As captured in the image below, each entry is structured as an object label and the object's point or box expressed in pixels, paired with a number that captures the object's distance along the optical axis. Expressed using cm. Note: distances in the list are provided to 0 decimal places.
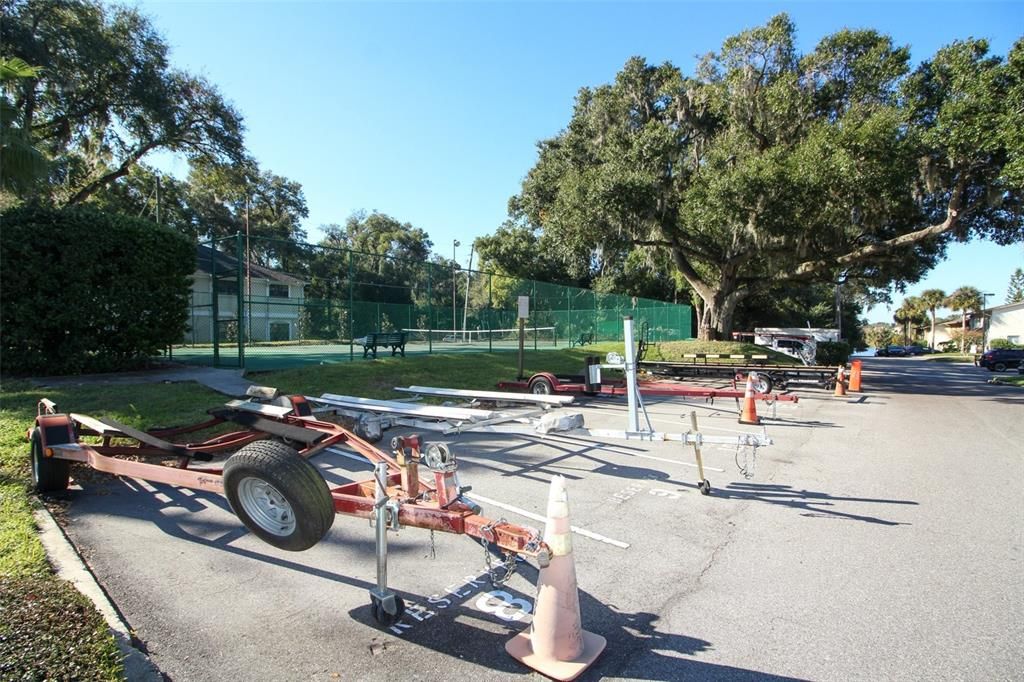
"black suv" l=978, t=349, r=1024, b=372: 3391
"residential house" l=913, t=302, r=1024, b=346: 5716
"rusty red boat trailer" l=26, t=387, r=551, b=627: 334
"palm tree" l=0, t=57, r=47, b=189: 1048
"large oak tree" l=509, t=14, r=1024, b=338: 1681
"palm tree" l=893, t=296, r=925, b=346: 9400
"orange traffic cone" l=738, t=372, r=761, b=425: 918
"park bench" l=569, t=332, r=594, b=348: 2823
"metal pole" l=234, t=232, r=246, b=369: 1296
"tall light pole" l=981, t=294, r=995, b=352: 6198
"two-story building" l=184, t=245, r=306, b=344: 1495
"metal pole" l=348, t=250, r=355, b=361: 1599
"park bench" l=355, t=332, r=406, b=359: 1680
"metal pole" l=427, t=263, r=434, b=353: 1905
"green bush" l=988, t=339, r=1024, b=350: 4894
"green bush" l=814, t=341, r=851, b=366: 2953
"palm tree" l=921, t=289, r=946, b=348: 8794
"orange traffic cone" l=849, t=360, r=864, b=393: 1772
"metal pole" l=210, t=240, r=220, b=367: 1460
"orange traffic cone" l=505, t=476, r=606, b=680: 299
